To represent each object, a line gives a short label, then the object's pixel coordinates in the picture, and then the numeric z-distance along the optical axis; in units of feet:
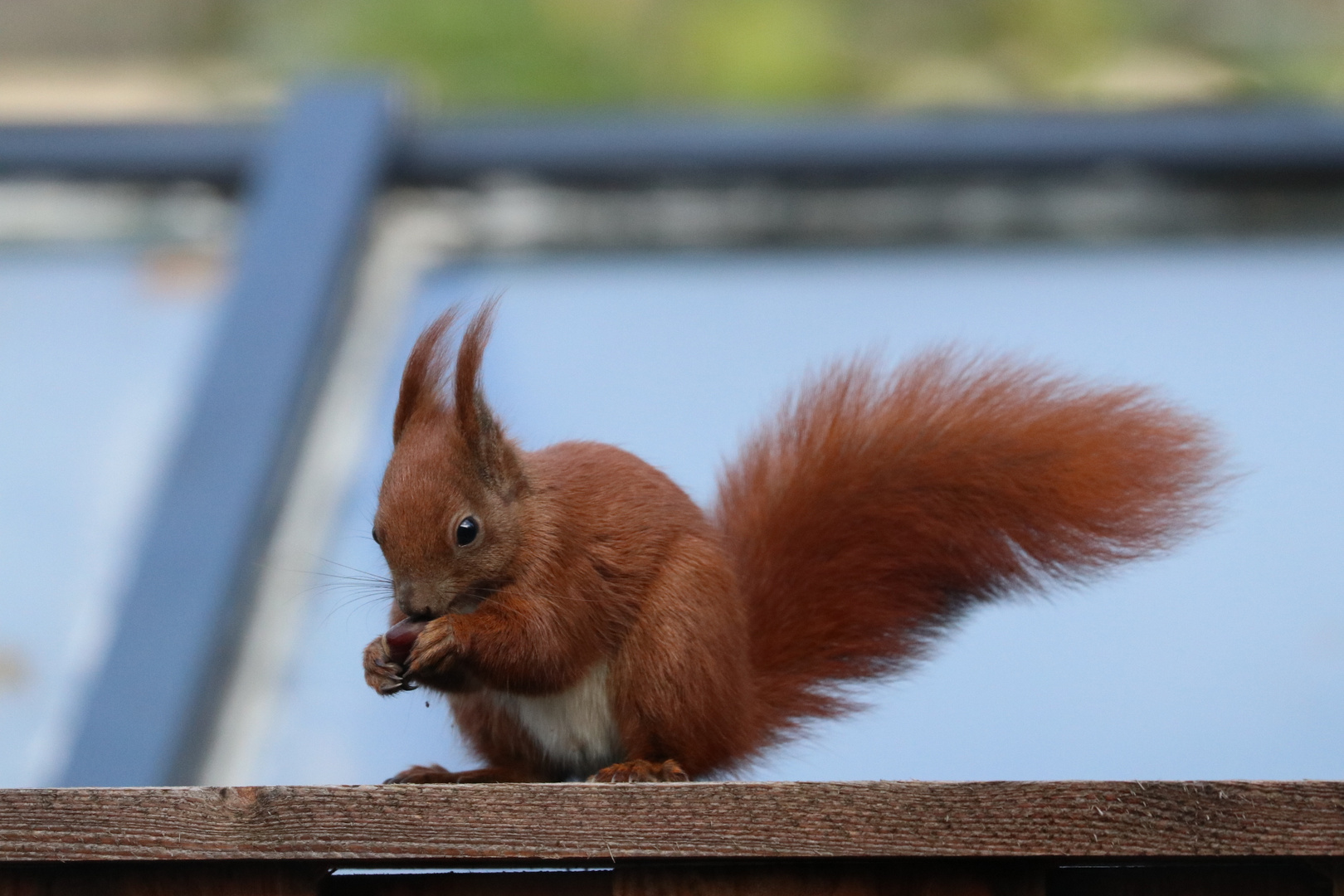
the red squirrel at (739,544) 15.53
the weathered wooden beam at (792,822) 15.27
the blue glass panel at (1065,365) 16.56
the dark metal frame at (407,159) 17.33
